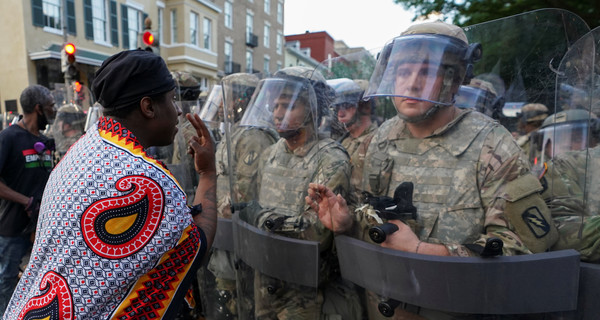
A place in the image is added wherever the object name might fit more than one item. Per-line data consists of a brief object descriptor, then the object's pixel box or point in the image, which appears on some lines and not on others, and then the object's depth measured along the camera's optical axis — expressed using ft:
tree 19.10
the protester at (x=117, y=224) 3.98
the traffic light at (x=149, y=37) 21.22
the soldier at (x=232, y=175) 7.31
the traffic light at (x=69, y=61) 29.25
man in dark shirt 10.93
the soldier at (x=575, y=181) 4.43
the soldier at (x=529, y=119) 8.46
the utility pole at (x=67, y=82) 24.47
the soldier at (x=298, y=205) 5.74
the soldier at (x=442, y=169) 4.44
